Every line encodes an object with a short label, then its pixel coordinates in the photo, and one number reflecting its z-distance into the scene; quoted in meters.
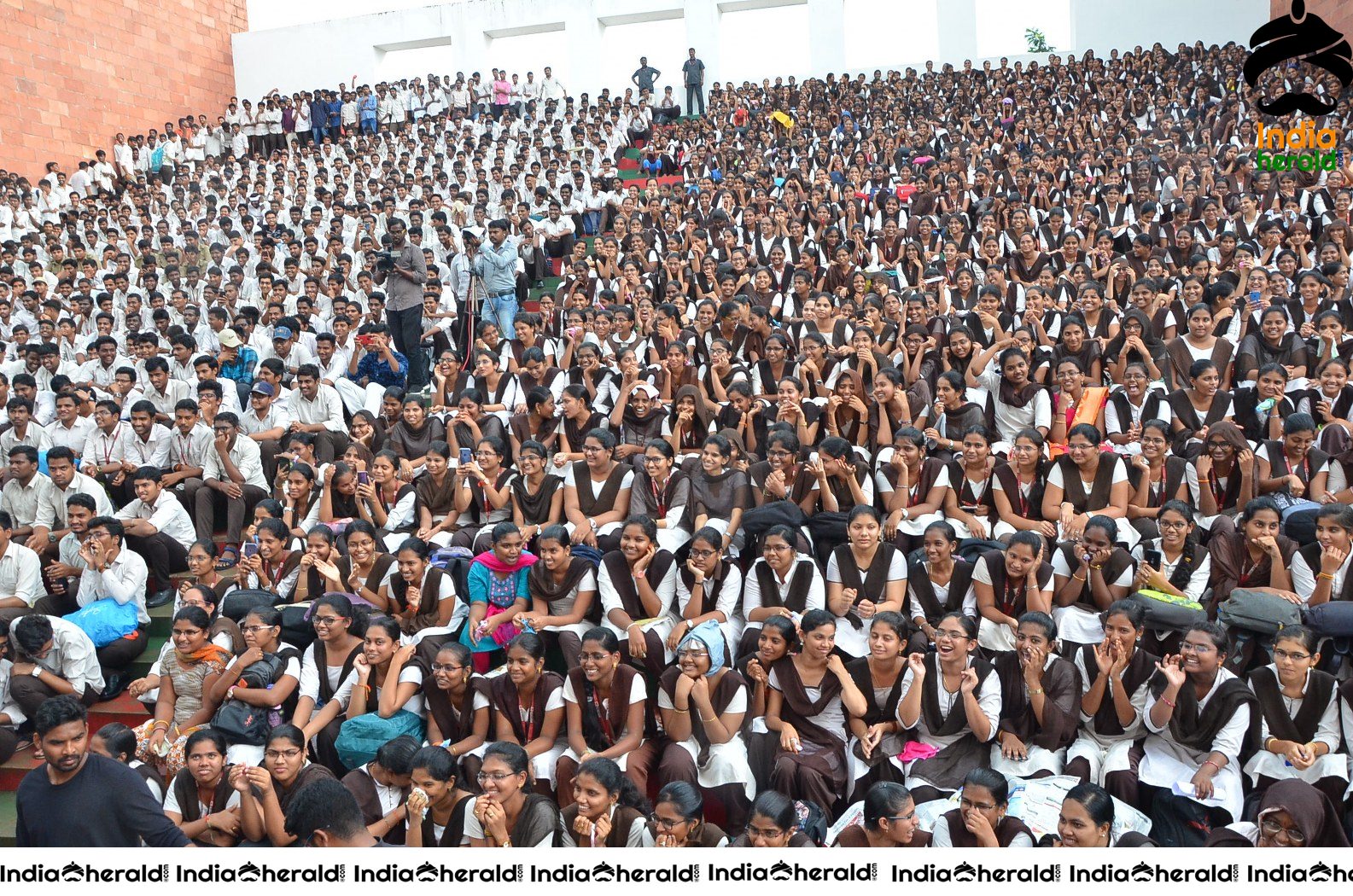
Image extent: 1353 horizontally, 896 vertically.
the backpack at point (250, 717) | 4.30
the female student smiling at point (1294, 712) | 3.68
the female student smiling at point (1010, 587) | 4.38
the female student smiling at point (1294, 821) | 3.26
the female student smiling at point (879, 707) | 4.07
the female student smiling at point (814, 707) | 4.02
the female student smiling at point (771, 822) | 3.33
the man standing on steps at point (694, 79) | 17.33
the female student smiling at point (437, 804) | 3.67
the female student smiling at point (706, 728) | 4.01
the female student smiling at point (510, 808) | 3.57
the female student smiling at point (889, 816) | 3.34
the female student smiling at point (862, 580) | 4.55
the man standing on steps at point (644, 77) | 17.47
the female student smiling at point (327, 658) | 4.44
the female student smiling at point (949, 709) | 3.97
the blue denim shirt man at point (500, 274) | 9.42
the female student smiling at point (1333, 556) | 4.10
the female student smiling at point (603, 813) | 3.54
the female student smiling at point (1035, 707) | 3.98
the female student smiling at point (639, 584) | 4.75
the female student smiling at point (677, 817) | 3.44
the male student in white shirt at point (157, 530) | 5.86
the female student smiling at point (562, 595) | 4.77
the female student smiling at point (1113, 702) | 3.94
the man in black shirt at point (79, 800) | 3.17
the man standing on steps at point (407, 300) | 8.83
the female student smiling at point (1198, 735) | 3.66
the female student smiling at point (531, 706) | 4.20
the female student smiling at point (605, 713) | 4.10
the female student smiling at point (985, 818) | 3.38
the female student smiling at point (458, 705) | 4.25
